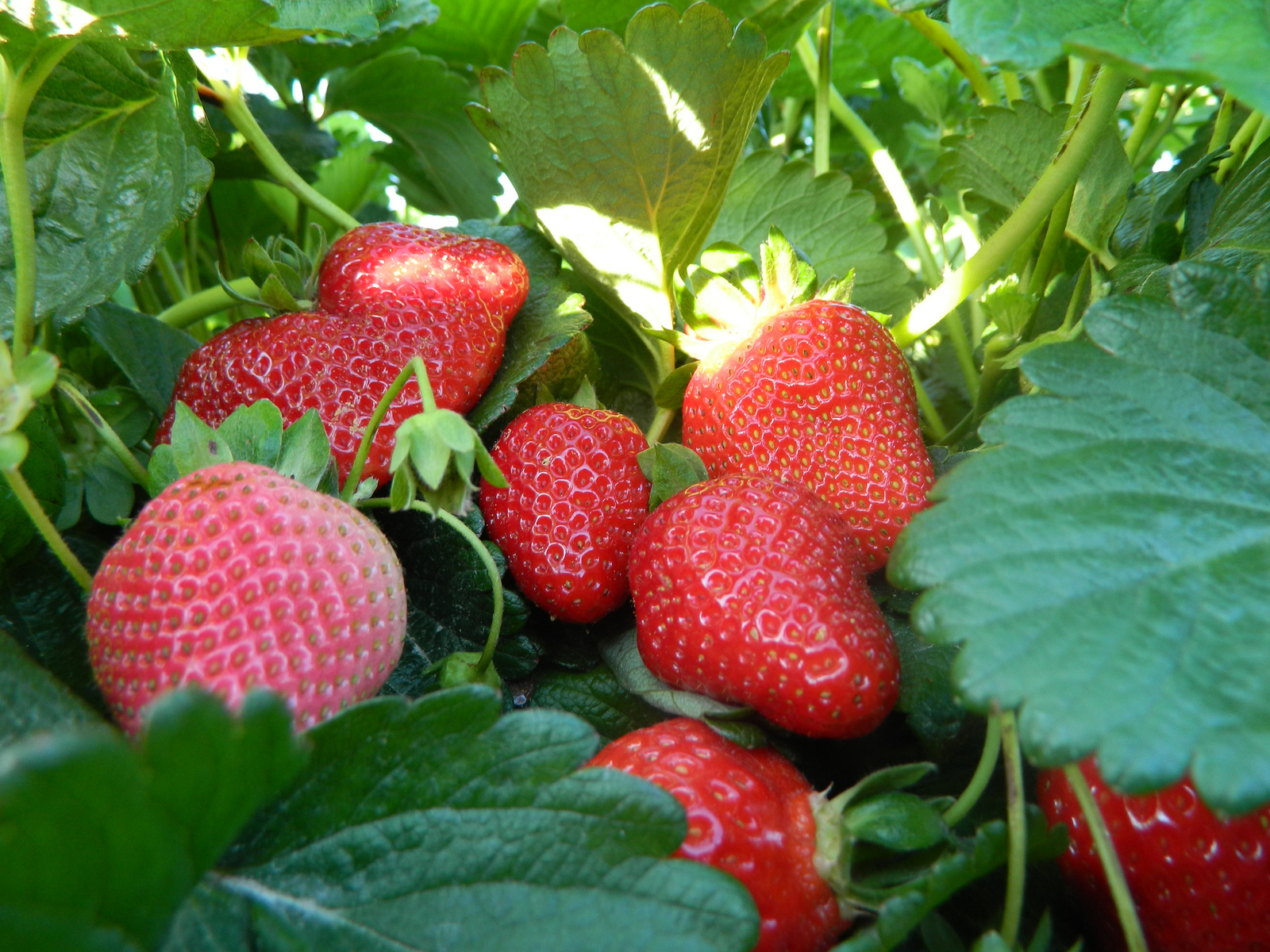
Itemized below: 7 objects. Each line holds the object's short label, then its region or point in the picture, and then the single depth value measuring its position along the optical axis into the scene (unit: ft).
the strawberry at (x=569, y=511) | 0.48
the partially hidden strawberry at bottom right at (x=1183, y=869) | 0.36
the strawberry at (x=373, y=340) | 0.50
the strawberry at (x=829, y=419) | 0.48
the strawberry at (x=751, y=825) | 0.36
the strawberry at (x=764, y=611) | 0.41
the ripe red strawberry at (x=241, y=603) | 0.36
